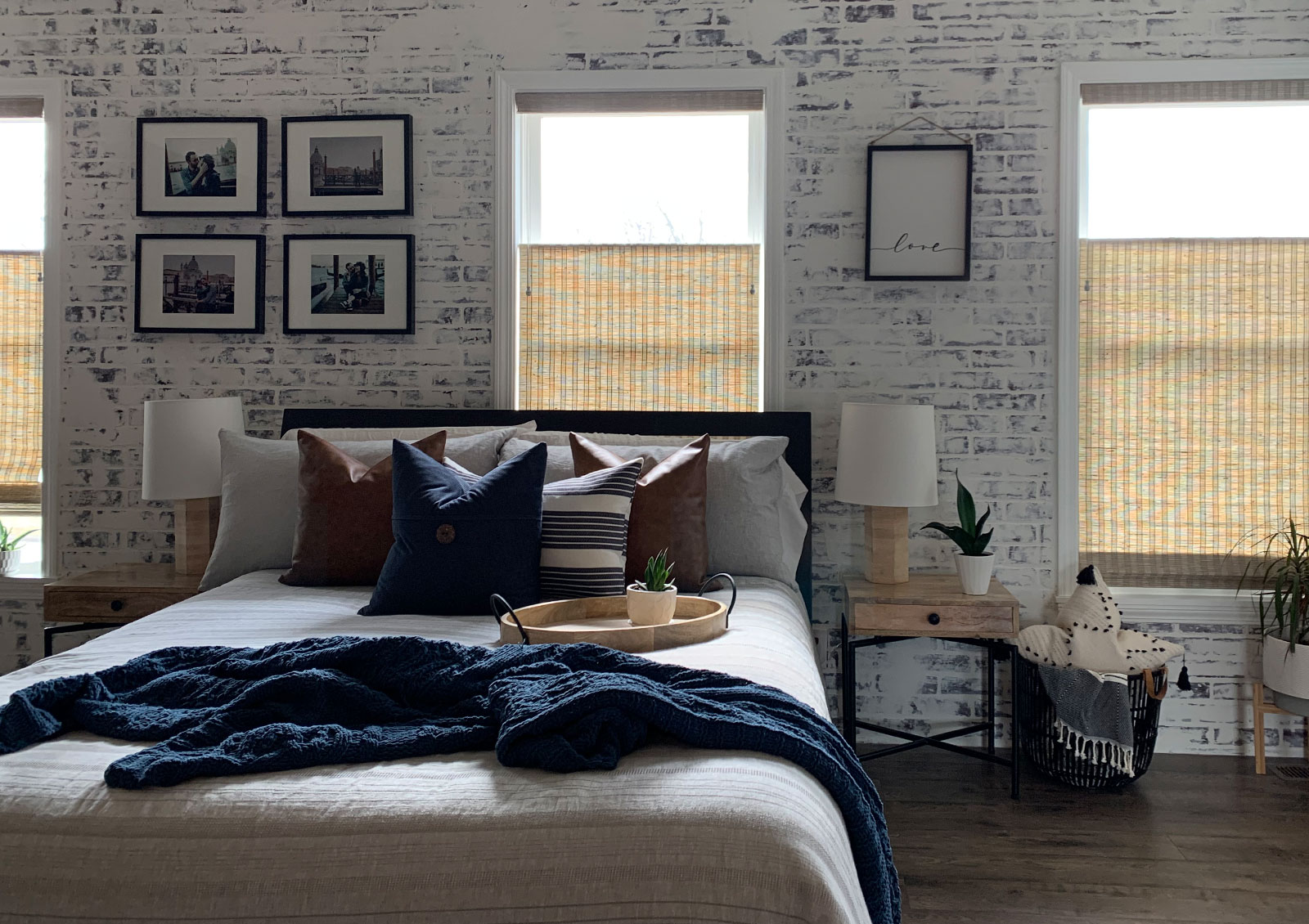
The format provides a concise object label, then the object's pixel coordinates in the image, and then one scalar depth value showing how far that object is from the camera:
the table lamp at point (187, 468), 3.33
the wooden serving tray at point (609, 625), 2.11
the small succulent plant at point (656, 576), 2.27
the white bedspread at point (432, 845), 1.23
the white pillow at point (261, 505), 3.06
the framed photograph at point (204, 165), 3.71
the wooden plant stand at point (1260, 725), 3.29
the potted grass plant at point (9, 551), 3.81
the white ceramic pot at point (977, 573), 3.18
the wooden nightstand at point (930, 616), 3.10
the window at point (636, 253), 3.67
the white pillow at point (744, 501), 3.04
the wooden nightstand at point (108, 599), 3.20
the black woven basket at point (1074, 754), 3.07
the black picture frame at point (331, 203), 3.66
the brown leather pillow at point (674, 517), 2.83
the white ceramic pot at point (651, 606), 2.26
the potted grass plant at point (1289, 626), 3.20
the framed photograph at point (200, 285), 3.74
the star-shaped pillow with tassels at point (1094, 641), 3.12
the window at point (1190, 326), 3.49
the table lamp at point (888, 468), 3.21
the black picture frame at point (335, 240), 3.68
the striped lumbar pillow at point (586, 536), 2.61
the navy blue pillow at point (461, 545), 2.53
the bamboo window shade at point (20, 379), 3.87
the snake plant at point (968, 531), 3.25
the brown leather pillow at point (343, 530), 2.85
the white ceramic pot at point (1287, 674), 3.18
